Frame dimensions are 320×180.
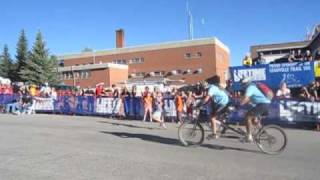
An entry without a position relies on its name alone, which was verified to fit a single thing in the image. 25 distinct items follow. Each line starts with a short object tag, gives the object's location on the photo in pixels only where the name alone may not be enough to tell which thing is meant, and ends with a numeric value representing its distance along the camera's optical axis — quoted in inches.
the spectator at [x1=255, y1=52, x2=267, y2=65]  521.6
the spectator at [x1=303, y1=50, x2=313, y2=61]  491.8
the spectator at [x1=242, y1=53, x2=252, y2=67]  534.4
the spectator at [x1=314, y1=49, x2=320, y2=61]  489.1
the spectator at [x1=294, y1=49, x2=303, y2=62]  502.9
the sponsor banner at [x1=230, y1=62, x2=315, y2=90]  487.5
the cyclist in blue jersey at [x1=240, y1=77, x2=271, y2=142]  267.5
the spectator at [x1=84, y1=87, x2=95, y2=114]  578.5
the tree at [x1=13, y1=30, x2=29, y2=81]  1504.1
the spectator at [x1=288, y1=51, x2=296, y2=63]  500.8
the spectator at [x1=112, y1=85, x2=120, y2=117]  547.2
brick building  1639.4
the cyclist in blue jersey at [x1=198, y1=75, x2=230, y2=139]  285.6
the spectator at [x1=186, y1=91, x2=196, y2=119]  482.9
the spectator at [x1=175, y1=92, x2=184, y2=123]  484.8
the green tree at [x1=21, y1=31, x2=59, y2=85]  1423.1
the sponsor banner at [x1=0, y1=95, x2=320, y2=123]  414.7
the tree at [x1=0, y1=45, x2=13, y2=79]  1543.1
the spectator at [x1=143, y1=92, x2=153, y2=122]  499.8
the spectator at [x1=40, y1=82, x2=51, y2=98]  631.8
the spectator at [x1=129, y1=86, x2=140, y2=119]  530.5
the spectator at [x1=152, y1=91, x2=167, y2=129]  442.3
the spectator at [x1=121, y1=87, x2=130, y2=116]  540.0
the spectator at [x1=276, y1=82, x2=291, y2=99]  430.1
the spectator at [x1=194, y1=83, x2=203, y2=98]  496.6
